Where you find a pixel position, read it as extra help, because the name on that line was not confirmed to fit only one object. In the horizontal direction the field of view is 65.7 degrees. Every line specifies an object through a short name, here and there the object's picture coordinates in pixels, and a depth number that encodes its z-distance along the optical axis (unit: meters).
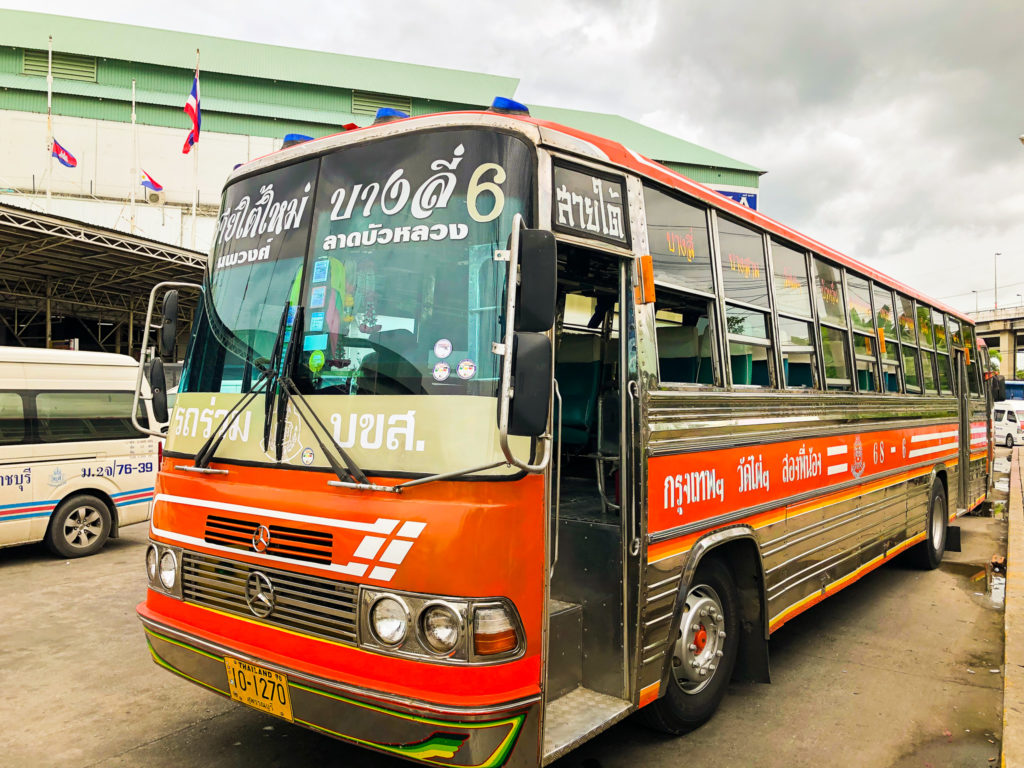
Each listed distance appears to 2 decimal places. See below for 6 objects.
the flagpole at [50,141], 24.21
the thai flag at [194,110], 22.28
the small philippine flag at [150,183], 25.02
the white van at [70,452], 8.38
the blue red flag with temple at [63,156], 23.36
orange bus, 2.89
